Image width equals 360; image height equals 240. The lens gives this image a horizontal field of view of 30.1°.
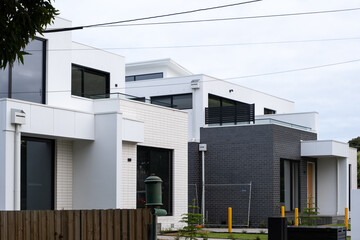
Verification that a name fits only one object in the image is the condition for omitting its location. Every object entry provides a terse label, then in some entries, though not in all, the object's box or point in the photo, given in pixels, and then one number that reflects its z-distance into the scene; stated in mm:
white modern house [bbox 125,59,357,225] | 28422
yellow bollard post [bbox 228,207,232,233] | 25188
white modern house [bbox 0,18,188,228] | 17891
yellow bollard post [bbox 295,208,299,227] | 27734
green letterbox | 12469
